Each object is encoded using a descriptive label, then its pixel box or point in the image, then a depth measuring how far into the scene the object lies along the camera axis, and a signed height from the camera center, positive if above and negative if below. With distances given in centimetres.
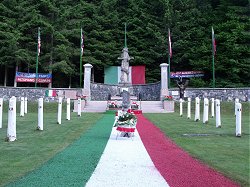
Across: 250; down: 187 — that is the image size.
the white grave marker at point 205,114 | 1595 -93
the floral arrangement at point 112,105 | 2510 -76
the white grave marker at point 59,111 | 1536 -77
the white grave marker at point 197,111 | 1747 -81
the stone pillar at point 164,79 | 3005 +148
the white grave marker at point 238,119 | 1126 -81
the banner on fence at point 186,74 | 3866 +261
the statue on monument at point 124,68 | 3309 +276
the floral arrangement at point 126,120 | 1062 -80
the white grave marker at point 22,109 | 2019 -93
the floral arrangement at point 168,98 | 2622 -20
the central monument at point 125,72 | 3269 +234
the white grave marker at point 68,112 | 1760 -96
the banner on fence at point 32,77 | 3625 +195
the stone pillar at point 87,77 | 3054 +165
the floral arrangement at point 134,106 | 2482 -82
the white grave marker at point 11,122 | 971 -83
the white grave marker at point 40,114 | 1244 -77
